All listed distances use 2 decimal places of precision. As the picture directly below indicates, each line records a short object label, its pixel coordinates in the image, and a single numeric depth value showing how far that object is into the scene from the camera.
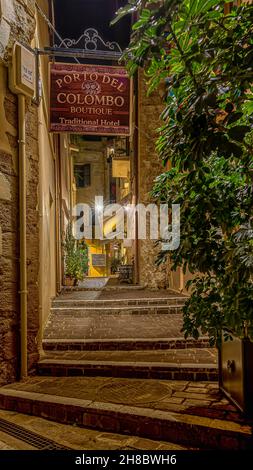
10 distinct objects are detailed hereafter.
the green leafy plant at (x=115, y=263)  25.36
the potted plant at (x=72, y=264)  12.87
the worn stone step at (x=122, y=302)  8.64
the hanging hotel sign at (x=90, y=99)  6.83
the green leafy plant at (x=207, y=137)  2.45
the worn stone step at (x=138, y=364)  4.71
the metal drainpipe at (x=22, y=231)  4.79
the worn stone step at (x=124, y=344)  5.86
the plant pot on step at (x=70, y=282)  13.10
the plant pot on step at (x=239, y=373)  3.34
